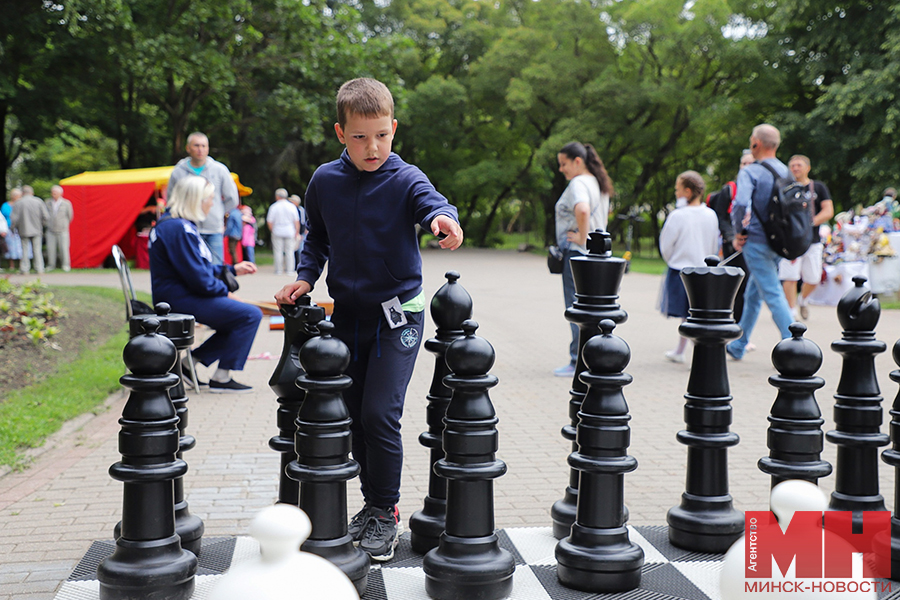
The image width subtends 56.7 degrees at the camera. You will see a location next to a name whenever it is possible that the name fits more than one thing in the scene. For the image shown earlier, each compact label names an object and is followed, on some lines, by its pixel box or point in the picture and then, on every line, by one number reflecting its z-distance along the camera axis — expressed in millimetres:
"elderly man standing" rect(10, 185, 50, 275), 19156
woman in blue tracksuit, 6293
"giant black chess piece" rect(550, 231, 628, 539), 2992
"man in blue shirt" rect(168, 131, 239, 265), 8695
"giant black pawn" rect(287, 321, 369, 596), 2414
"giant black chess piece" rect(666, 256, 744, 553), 2828
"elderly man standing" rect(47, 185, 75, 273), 20141
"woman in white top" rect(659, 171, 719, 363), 8062
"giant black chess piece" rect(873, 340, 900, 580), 2605
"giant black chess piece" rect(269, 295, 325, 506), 2822
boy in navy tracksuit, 2990
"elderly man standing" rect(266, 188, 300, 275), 19688
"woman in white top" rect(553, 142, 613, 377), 7113
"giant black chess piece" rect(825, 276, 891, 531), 2754
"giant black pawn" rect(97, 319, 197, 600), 2400
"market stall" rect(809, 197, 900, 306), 14828
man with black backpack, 7637
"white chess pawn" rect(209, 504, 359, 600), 1324
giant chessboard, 2576
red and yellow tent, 21141
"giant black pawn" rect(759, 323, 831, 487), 2502
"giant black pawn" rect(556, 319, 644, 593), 2498
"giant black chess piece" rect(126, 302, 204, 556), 2834
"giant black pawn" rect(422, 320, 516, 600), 2477
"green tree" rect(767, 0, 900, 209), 25922
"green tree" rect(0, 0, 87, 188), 21062
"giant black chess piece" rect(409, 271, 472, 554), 2895
